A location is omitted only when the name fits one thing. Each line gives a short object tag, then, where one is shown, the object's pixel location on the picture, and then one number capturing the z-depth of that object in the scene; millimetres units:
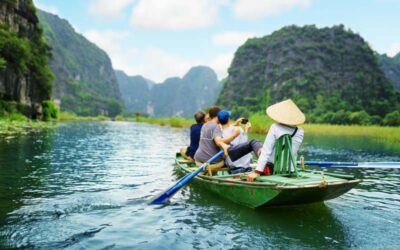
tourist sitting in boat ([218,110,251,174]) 7742
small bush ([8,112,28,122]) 33688
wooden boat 5500
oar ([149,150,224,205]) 6684
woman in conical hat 6152
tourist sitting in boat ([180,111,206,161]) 9516
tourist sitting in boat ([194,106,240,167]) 7699
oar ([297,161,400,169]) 6782
